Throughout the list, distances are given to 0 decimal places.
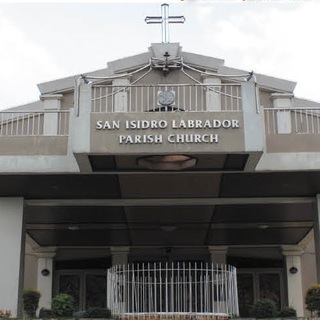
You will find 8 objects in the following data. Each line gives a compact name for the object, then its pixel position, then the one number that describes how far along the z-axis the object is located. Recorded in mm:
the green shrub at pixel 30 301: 15227
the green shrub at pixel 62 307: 13164
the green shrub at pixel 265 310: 13172
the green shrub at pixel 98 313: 12953
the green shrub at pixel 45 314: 13370
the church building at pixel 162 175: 12320
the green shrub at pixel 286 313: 13662
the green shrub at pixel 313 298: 14000
